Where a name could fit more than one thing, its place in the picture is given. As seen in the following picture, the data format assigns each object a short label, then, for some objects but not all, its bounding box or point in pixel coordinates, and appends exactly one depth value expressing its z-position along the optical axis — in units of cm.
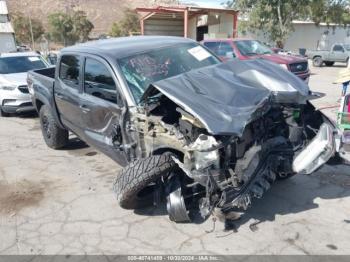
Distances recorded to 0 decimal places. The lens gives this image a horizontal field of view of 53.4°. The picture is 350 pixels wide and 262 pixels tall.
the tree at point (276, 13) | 2359
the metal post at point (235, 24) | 2123
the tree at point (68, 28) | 5512
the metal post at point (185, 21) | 2059
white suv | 881
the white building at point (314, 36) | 3431
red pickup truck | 1081
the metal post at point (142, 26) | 2363
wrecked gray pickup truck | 324
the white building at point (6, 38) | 3362
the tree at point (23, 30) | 5428
